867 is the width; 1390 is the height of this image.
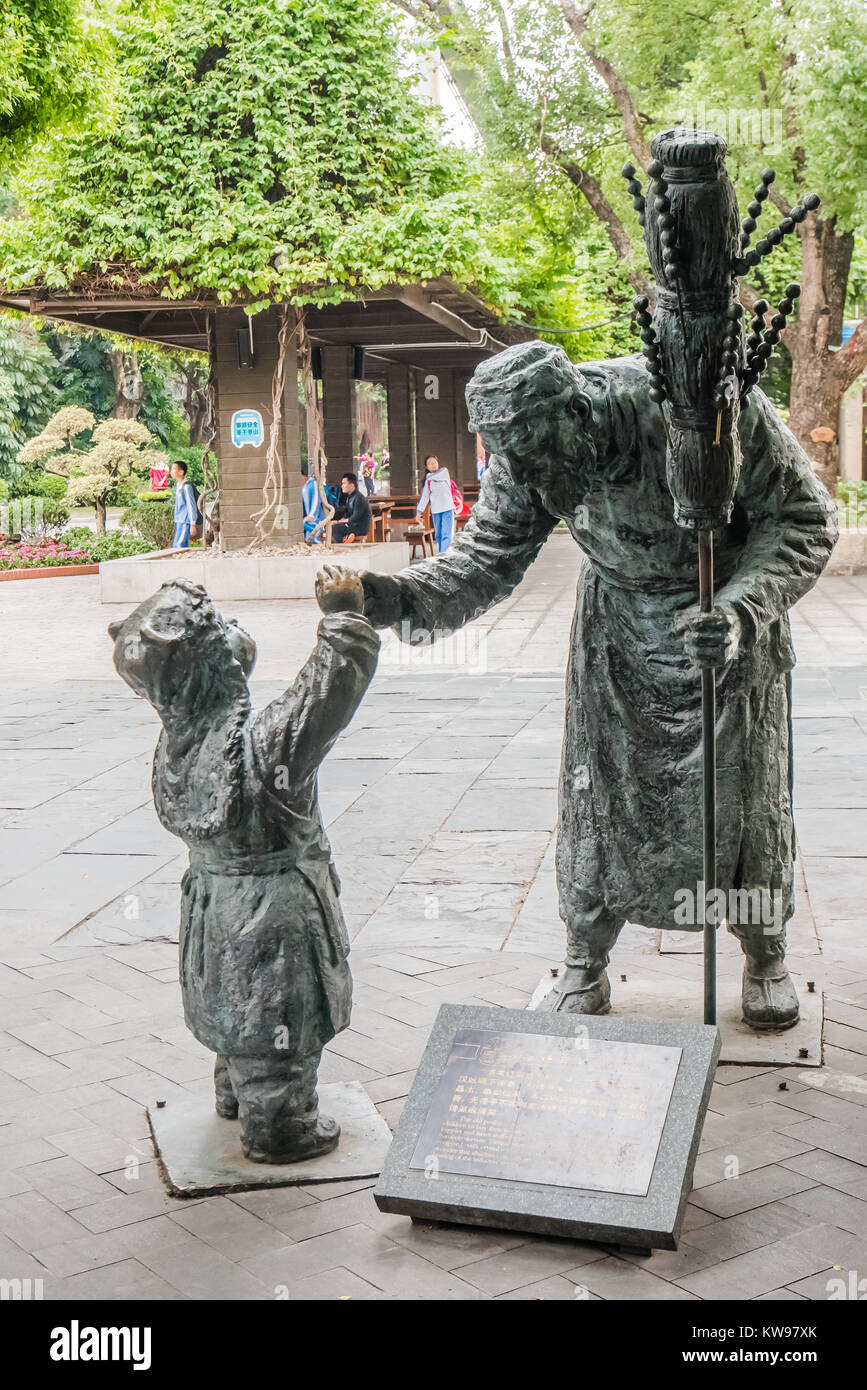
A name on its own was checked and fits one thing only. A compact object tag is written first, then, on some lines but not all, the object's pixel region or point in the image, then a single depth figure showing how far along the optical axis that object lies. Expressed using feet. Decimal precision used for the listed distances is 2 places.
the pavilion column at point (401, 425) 92.32
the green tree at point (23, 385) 115.14
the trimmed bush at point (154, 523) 75.97
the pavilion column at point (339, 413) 74.95
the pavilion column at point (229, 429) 54.44
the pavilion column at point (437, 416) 93.45
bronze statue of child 9.93
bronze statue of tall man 11.00
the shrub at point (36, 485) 94.22
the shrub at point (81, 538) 73.06
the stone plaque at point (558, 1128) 9.37
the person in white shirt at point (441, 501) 56.80
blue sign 54.49
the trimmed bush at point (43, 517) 79.51
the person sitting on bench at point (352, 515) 59.41
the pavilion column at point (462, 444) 93.66
